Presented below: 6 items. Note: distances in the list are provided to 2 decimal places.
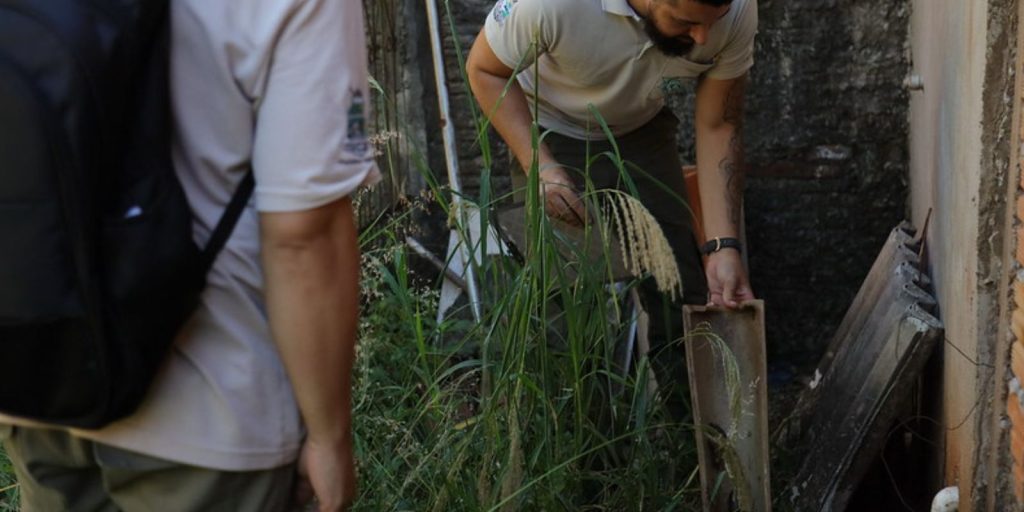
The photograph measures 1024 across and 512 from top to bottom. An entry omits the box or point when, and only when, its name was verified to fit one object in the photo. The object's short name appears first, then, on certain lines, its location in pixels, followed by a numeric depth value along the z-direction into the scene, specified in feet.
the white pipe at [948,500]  11.37
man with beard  12.42
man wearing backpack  5.60
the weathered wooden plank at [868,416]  12.32
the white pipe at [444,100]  16.84
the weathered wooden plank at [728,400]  11.21
